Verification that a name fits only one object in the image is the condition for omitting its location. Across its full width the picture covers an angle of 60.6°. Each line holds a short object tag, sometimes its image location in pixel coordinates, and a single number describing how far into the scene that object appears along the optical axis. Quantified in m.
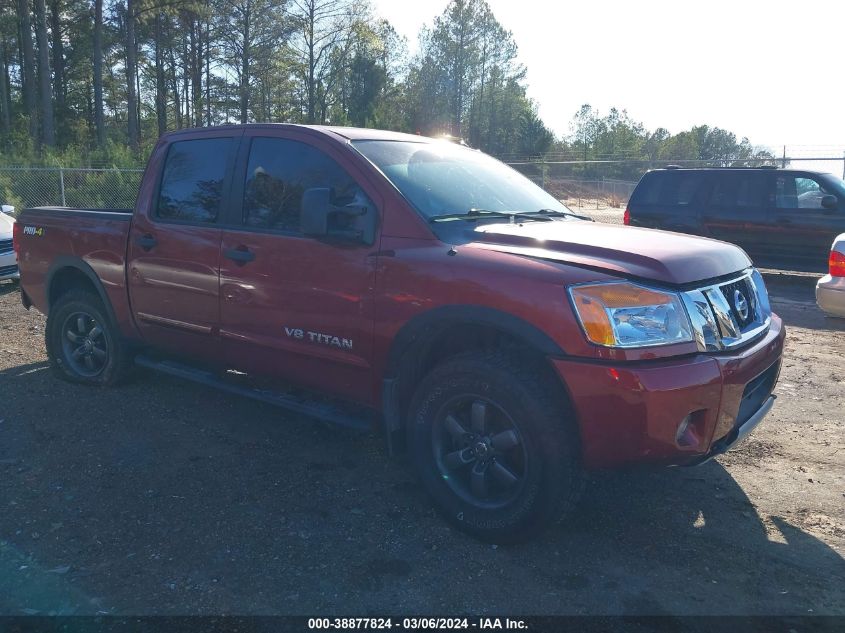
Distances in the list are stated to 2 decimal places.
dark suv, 11.09
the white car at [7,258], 10.39
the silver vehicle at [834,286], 6.40
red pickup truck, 3.05
